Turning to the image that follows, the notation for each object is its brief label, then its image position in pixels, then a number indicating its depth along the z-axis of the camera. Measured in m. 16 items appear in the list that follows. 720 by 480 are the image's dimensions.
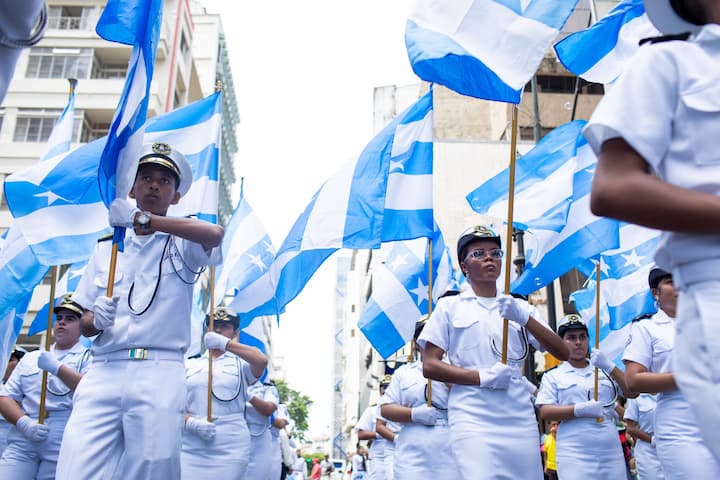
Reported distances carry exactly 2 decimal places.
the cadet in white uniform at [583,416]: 6.86
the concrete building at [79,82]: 31.34
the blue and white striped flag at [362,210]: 7.89
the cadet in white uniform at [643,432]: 7.67
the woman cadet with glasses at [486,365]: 4.70
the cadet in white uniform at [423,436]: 7.30
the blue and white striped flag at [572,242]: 6.97
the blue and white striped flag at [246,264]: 9.39
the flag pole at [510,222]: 4.88
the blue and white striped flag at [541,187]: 7.14
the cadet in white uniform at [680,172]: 1.84
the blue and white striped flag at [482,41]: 4.85
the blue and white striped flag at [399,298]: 9.70
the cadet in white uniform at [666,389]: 4.58
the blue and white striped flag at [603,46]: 6.40
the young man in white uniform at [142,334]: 4.38
